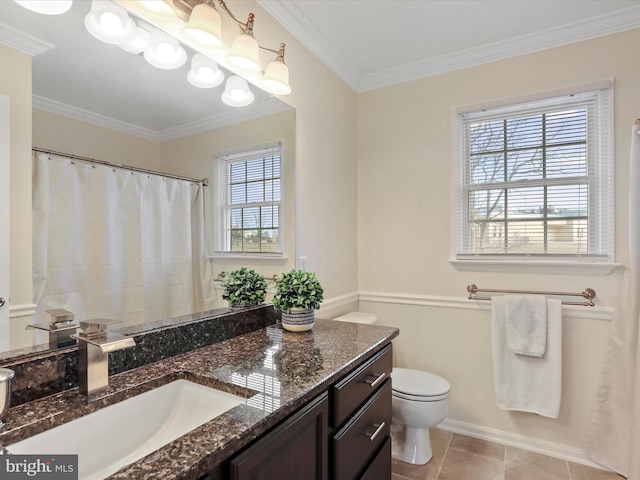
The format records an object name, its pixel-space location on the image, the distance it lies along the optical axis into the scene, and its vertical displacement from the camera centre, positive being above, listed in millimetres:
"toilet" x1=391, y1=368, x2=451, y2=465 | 2002 -991
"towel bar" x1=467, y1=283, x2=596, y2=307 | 2051 -333
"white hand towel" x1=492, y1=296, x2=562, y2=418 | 2076 -810
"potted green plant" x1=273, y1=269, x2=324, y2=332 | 1582 -272
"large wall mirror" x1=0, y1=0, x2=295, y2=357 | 963 +464
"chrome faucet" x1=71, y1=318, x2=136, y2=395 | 901 -302
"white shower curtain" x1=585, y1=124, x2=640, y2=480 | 1885 -797
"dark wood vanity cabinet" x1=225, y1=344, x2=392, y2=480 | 819 -577
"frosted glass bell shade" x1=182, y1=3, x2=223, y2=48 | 1299 +796
